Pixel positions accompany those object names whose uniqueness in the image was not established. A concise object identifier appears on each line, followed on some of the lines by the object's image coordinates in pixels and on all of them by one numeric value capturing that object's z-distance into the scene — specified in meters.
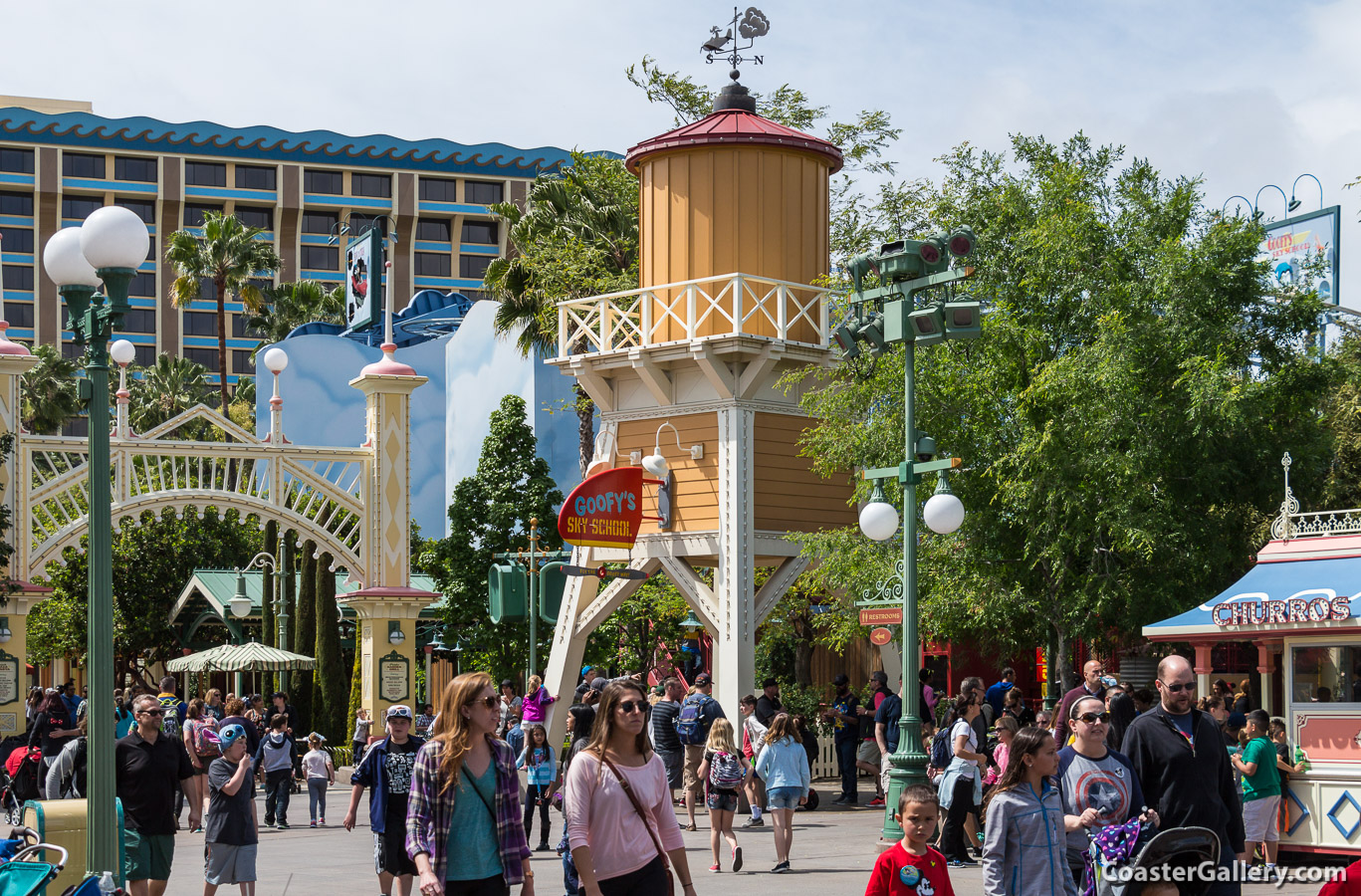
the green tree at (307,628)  37.03
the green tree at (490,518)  40.47
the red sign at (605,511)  23.97
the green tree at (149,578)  50.44
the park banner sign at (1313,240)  32.94
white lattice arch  25.67
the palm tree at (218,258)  54.59
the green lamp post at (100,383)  9.56
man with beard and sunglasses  8.14
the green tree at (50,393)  54.62
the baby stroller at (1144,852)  7.40
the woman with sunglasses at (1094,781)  8.12
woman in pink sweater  7.57
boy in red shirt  7.17
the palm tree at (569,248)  34.25
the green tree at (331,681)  35.53
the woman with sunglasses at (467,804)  7.32
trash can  10.05
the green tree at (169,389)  61.00
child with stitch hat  11.87
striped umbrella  31.69
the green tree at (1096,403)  20.91
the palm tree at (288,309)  63.03
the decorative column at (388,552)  28.44
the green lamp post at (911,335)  15.81
